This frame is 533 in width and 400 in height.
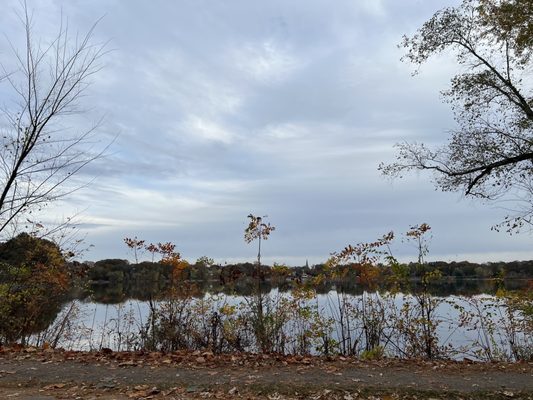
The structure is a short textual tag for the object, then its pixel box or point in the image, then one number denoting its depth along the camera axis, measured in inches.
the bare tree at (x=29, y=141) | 394.9
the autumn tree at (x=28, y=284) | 450.6
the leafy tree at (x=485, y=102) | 532.4
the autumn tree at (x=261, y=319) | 396.8
